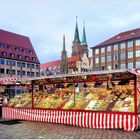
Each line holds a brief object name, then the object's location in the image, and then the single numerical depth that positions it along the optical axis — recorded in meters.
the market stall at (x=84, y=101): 7.49
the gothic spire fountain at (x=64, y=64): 62.44
